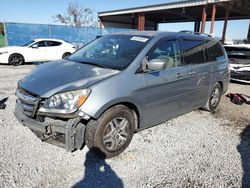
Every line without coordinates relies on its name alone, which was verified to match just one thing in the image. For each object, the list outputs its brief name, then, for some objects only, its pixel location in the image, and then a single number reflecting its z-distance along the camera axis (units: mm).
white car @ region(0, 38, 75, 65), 11594
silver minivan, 2793
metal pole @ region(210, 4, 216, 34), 17916
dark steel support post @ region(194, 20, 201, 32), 31605
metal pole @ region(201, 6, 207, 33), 18659
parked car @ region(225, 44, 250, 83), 8305
